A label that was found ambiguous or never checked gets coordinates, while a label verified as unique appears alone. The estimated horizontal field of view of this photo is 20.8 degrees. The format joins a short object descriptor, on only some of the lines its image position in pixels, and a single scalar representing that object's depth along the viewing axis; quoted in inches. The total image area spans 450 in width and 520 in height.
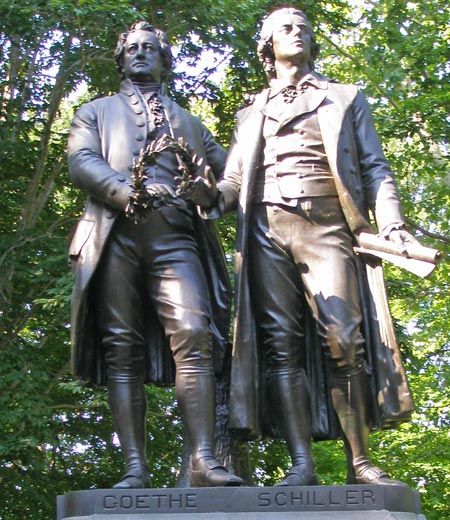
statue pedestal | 239.5
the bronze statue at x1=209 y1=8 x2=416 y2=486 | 260.4
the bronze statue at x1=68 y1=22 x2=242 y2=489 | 257.1
